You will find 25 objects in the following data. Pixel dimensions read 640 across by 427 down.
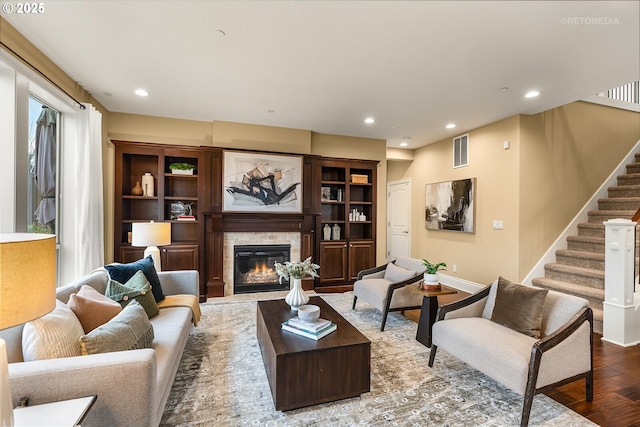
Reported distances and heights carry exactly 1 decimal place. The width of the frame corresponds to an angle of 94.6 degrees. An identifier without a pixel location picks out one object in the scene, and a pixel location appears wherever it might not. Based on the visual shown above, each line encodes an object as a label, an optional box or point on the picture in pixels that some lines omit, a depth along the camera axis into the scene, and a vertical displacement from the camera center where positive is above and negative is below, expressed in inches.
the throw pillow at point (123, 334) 60.3 -27.0
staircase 150.0 -21.3
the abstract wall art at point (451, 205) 199.8 +6.7
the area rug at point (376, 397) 75.2 -52.2
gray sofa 50.6 -30.0
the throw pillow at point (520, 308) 87.5 -28.9
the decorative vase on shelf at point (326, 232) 219.8 -13.5
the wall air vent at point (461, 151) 206.1 +45.4
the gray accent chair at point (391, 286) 134.0 -35.2
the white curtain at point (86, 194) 135.7 +9.0
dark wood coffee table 77.5 -42.0
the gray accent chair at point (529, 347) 72.6 -36.2
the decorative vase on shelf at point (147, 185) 180.9 +17.3
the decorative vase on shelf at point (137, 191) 179.9 +13.7
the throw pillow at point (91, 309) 72.2 -24.5
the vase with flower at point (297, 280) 104.3 -23.6
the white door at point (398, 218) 266.8 -3.8
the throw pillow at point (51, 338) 57.1 -25.2
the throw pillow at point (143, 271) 102.4 -21.2
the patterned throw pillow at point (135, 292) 92.0 -25.2
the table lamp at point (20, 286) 38.0 -10.1
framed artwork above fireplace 187.5 +20.5
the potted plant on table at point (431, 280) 121.5 -27.1
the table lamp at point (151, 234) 133.3 -9.4
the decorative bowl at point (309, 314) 92.9 -31.6
